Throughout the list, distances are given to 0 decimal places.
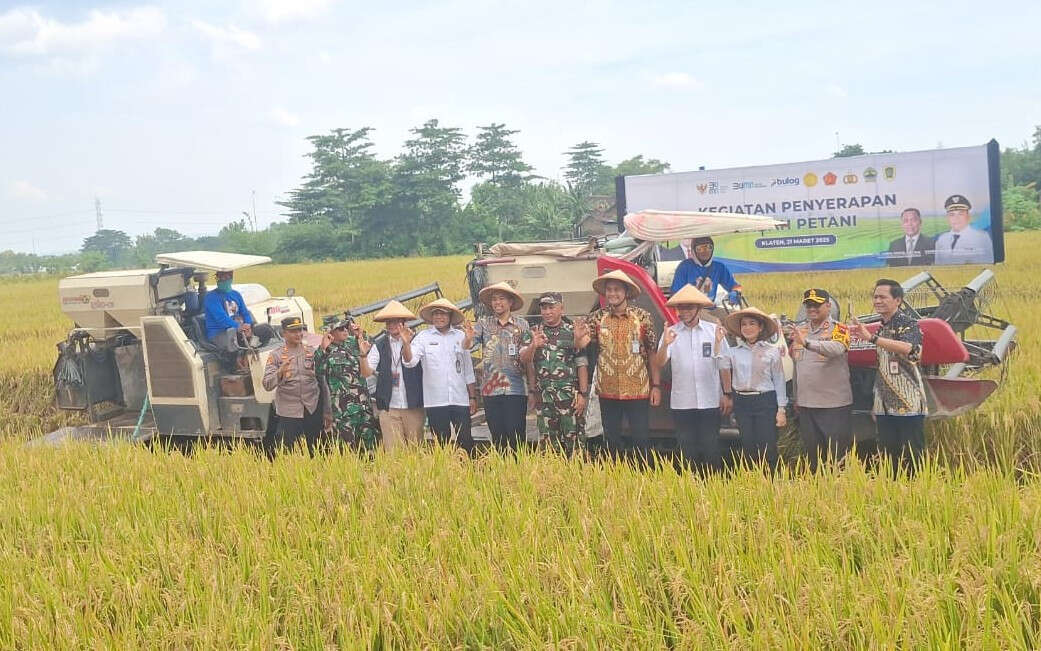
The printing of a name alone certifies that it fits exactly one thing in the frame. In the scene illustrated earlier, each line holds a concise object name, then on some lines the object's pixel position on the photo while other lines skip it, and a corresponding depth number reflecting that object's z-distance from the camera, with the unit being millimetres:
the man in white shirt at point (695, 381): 5988
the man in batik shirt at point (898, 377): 5578
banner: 16141
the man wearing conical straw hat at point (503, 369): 6473
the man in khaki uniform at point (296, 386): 7039
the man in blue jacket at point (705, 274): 7297
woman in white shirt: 5852
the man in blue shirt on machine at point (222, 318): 8297
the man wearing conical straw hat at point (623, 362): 6121
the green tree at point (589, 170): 83188
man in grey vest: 6715
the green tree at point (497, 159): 73625
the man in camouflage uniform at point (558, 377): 6305
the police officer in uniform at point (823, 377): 5750
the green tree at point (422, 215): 59156
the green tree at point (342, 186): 60719
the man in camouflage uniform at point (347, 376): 6840
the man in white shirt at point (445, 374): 6641
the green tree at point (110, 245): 116188
